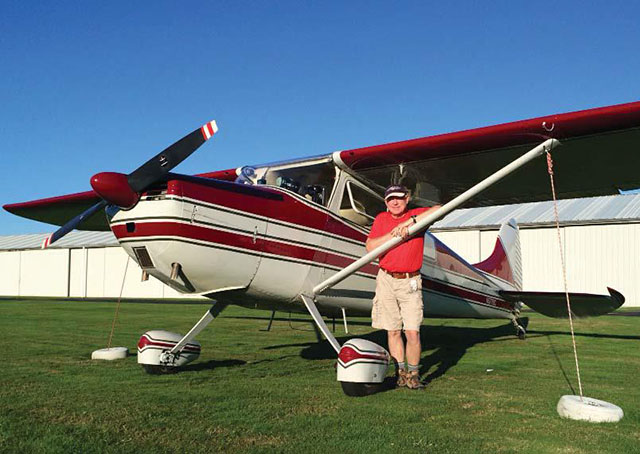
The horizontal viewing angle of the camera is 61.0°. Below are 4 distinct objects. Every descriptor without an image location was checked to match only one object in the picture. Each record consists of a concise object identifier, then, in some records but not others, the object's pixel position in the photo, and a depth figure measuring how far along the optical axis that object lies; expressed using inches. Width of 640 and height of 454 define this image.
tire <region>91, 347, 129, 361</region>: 259.0
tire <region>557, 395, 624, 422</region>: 140.6
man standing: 194.7
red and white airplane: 192.5
